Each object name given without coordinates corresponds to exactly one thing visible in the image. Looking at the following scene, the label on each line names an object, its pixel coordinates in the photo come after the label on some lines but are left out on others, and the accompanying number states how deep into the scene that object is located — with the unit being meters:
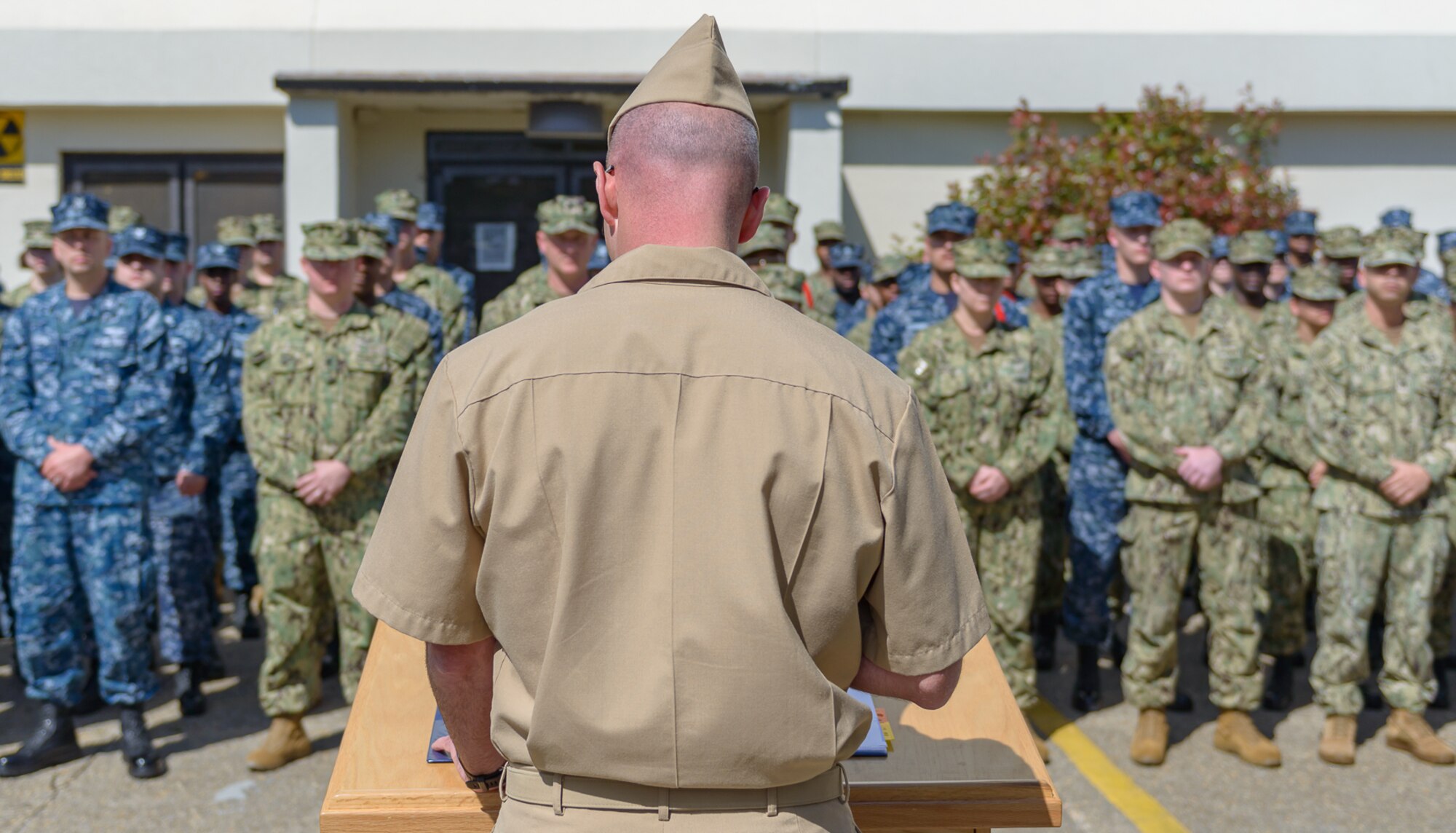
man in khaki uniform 1.67
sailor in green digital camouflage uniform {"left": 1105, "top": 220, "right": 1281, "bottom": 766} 5.37
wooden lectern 2.35
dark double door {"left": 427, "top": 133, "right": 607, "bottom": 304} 12.31
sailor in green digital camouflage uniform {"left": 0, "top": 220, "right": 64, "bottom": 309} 8.44
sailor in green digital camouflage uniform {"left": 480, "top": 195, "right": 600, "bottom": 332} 6.49
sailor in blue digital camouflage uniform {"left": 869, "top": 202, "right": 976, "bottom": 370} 6.64
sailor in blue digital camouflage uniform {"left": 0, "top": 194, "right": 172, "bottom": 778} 5.24
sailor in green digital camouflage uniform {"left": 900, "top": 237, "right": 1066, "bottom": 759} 5.55
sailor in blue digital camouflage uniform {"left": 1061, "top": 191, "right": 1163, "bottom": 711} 6.20
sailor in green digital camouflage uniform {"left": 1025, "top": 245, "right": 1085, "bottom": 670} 6.72
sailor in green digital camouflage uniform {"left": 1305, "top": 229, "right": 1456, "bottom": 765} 5.41
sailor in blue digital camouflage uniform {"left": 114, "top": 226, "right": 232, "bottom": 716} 5.85
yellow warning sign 12.08
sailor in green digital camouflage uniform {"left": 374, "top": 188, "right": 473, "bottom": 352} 7.74
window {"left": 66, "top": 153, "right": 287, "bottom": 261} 12.33
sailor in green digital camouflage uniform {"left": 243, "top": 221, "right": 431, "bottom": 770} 5.21
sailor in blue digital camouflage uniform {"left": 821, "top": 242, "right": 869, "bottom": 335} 9.21
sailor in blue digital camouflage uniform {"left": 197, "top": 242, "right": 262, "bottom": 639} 7.09
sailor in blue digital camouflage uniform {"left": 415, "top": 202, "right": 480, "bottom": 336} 8.82
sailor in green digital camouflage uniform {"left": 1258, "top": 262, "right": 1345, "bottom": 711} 6.18
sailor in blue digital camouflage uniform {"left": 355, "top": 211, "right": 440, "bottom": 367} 6.09
